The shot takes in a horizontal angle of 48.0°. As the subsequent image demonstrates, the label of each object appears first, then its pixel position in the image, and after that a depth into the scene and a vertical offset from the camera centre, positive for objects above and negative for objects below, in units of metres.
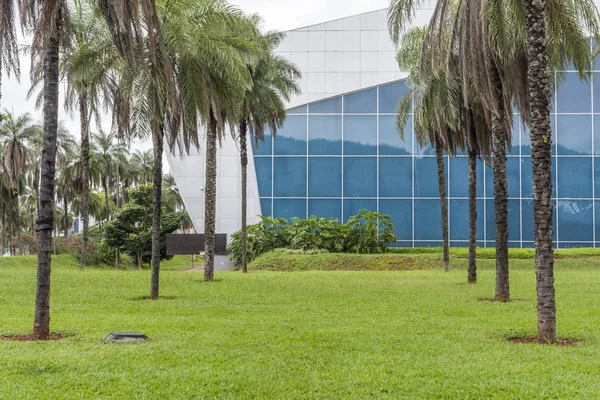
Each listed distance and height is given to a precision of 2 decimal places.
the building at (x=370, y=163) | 42.62 +4.82
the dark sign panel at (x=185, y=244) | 34.50 -0.32
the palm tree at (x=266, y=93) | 28.80 +6.25
